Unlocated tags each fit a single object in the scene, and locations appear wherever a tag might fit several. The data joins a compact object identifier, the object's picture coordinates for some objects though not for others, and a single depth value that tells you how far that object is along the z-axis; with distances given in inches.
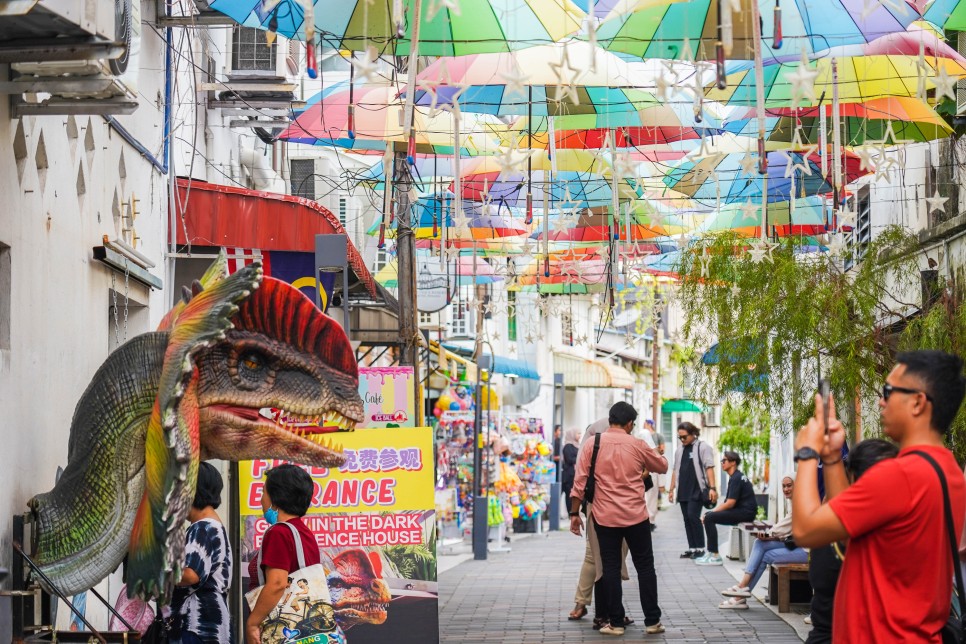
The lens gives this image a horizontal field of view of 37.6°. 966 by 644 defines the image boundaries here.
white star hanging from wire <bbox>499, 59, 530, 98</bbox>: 317.3
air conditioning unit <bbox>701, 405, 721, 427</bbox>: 2624.0
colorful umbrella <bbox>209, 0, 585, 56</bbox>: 404.2
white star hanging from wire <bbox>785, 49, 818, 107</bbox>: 294.7
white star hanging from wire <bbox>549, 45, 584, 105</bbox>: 313.0
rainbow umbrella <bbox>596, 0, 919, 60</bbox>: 415.5
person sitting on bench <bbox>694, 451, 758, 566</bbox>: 676.7
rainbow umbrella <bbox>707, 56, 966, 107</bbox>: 481.1
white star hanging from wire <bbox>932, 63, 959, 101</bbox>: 331.9
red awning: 463.5
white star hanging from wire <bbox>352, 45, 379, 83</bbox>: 281.1
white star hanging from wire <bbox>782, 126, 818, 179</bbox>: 412.3
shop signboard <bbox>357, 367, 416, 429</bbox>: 572.4
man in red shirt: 181.2
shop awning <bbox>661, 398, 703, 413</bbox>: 1909.4
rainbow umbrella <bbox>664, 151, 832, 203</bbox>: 644.7
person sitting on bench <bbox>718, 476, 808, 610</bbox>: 534.6
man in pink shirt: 482.3
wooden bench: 537.3
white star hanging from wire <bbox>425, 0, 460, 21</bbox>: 274.0
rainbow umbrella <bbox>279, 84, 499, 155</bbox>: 533.0
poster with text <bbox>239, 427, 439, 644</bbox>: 386.3
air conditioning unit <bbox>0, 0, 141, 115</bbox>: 216.7
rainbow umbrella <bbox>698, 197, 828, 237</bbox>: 736.3
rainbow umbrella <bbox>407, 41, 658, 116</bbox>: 458.9
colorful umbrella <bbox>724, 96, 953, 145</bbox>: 517.0
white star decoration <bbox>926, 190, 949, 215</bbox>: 491.7
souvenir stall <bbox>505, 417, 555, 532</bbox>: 1141.7
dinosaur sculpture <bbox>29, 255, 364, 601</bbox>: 233.1
